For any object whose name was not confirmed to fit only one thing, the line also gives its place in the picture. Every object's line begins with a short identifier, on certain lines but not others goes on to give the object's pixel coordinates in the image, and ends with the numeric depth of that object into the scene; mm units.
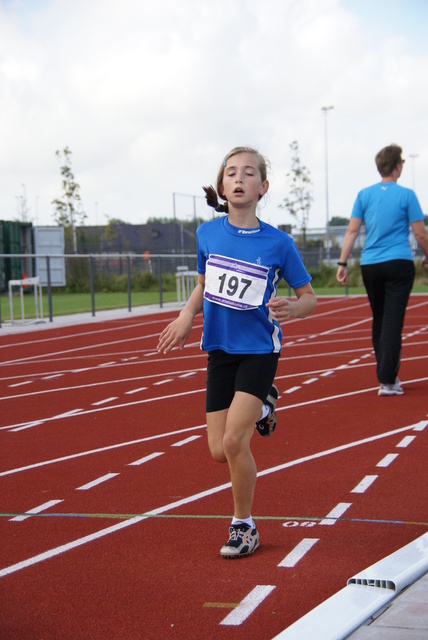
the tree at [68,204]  44750
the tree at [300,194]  46438
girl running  4363
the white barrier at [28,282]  18344
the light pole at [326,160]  57791
